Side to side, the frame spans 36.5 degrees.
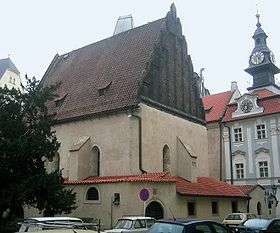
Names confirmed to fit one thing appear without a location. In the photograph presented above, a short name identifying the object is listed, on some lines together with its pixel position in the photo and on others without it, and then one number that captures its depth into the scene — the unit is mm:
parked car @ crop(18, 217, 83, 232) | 11188
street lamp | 38031
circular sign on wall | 18453
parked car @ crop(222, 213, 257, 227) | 26000
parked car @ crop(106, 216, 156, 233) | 17234
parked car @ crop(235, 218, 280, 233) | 15117
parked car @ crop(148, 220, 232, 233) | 10378
